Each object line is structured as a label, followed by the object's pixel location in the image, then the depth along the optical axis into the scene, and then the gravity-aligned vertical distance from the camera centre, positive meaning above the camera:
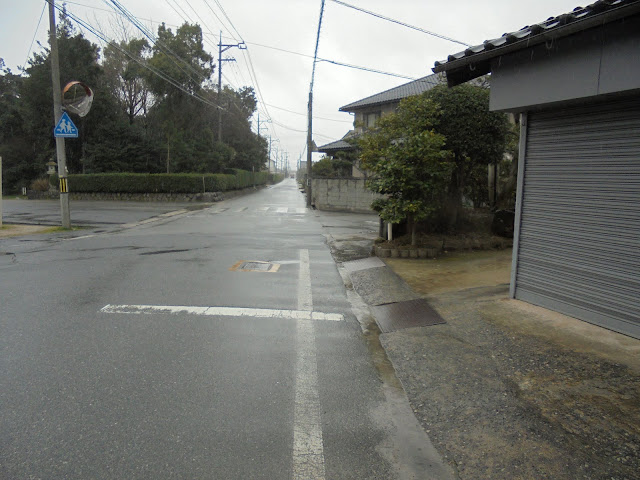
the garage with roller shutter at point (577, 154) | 4.43 +0.49
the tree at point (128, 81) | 35.62 +8.31
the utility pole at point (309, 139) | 28.68 +3.34
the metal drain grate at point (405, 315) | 5.52 -1.67
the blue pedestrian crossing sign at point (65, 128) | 13.88 +1.68
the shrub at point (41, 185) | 30.89 -0.35
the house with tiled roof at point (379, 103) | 29.66 +6.16
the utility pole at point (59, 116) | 14.24 +2.12
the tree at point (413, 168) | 9.25 +0.50
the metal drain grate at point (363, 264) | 8.98 -1.59
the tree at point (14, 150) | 34.69 +2.41
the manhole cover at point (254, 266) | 8.57 -1.62
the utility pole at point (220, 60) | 36.83 +10.76
